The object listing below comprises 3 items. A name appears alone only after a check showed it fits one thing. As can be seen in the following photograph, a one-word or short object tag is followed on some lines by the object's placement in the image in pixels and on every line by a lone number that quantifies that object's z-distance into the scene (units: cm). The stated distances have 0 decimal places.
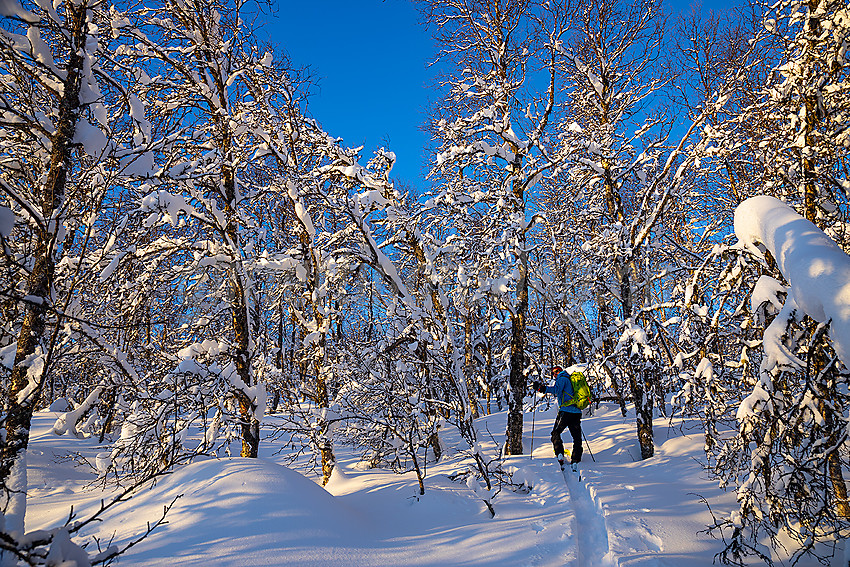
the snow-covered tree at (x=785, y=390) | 254
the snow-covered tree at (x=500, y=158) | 703
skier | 719
